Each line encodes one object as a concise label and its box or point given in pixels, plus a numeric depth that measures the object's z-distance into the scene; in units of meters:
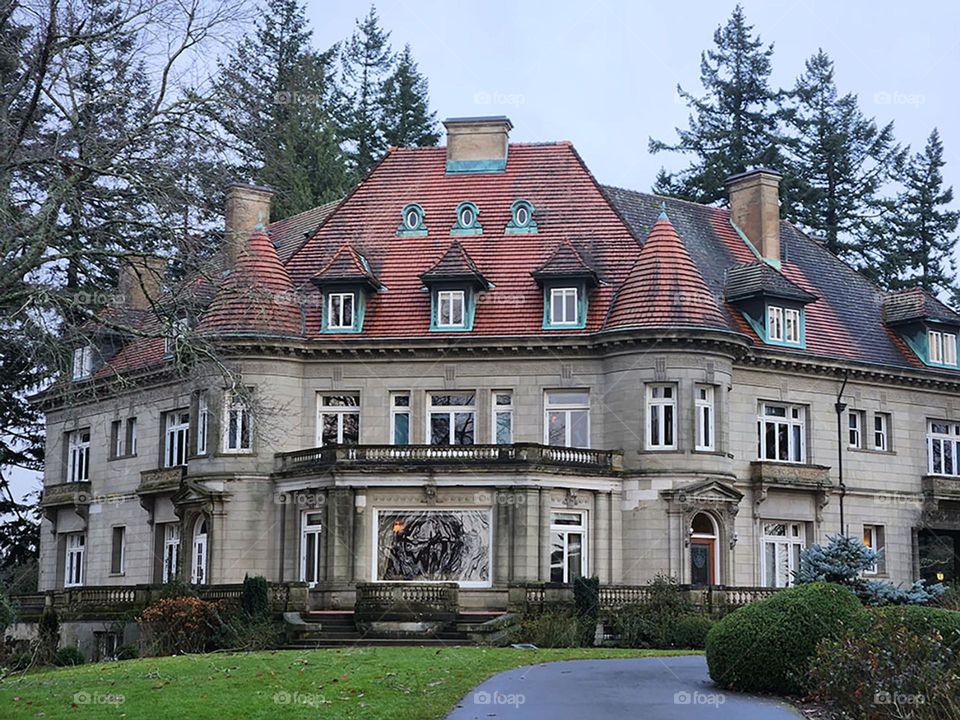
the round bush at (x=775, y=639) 21.89
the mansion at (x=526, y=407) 40.00
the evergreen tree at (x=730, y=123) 66.94
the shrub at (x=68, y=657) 35.94
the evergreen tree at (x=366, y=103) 70.88
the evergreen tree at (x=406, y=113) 71.75
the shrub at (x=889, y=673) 17.27
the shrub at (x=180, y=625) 33.89
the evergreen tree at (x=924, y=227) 68.38
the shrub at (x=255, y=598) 35.19
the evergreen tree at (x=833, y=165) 66.62
